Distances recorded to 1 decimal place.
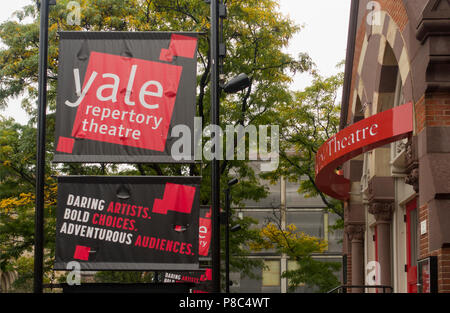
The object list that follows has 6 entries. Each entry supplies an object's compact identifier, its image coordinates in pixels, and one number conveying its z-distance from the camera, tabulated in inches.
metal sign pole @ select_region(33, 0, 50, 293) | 345.4
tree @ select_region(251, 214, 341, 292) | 1280.8
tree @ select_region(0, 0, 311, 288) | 935.7
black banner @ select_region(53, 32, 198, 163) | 332.2
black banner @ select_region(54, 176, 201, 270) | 321.7
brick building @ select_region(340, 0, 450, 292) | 420.2
